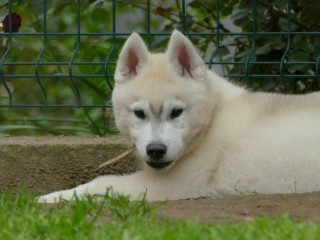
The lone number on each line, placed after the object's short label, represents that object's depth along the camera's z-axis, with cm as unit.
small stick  1354
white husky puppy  1177
